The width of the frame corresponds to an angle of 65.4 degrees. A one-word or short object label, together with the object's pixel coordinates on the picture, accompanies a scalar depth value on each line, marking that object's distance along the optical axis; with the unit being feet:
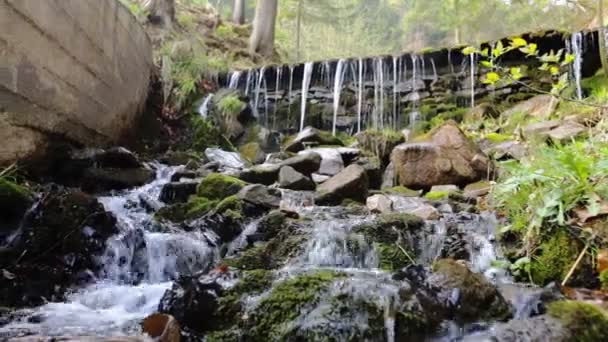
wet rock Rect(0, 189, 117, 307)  10.60
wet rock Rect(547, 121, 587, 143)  18.11
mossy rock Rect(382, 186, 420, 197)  19.06
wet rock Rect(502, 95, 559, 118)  25.15
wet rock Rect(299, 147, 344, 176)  21.31
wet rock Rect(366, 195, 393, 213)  15.60
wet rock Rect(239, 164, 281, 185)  19.88
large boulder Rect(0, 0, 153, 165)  13.42
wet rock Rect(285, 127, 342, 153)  26.61
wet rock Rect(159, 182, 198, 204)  17.55
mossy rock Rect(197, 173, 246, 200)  16.79
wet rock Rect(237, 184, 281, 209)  15.30
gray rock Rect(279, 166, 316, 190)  19.15
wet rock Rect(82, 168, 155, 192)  17.29
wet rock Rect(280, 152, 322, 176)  21.08
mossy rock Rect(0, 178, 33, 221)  11.88
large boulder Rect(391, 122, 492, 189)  19.48
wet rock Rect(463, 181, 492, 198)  17.15
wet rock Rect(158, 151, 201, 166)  23.11
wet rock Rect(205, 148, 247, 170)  25.05
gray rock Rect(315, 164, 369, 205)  17.08
